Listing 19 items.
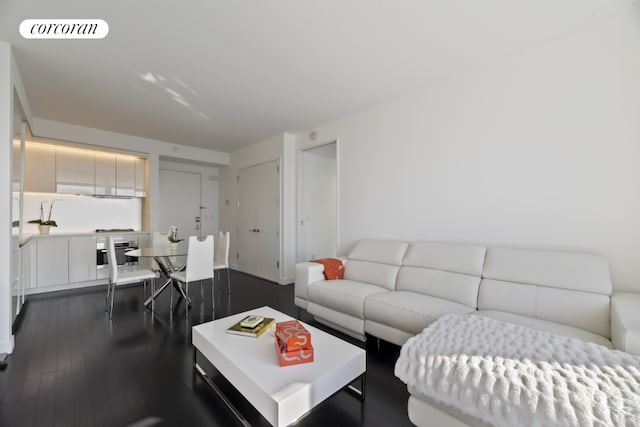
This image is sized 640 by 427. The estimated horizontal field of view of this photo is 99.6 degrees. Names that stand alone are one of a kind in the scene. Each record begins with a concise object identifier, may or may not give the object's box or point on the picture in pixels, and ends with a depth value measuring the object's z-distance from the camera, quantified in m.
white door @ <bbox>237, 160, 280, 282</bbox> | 4.89
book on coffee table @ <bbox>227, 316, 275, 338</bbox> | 1.82
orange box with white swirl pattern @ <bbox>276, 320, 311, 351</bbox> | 1.53
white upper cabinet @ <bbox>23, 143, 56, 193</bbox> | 4.12
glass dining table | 3.16
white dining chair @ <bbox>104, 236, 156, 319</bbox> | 3.11
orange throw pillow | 3.08
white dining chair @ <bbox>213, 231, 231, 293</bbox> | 3.99
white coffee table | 1.25
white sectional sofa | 1.68
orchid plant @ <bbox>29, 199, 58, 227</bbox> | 4.14
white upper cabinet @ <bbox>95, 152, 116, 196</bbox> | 4.70
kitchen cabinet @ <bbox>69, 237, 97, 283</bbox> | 4.18
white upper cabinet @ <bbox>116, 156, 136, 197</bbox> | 4.90
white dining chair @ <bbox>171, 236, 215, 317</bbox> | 3.19
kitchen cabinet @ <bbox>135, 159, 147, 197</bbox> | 5.09
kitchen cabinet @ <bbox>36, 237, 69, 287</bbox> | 3.92
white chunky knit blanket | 1.01
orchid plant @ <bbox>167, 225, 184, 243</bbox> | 3.85
